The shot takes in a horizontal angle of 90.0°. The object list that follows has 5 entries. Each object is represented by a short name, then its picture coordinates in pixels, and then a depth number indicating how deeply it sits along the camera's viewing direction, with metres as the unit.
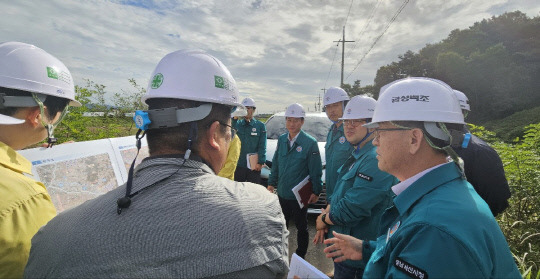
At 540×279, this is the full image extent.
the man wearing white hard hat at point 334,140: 3.59
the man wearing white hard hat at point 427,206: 1.00
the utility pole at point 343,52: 25.96
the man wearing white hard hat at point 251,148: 5.44
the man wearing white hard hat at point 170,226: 0.83
